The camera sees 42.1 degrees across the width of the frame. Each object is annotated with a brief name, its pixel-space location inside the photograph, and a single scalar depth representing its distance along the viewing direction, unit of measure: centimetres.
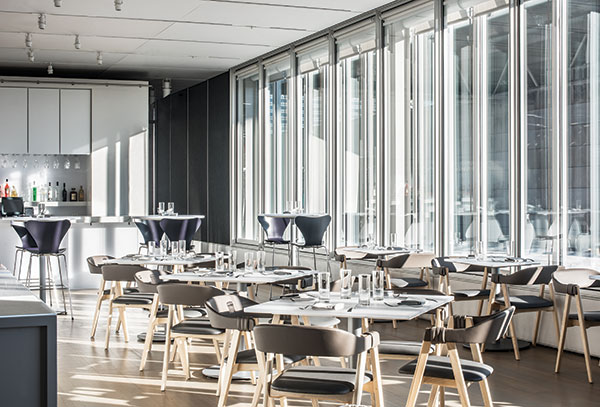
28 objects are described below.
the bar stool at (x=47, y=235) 925
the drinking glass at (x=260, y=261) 604
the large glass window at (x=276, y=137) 1267
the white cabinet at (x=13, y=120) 1289
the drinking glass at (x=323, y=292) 449
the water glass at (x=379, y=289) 446
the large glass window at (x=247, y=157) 1362
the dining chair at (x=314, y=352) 354
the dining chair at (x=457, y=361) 378
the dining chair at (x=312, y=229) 1040
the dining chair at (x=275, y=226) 1177
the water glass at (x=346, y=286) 450
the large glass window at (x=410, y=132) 905
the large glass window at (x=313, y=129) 1142
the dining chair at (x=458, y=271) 702
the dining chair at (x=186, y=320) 521
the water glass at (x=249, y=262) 609
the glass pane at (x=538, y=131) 735
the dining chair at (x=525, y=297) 647
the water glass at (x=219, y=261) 646
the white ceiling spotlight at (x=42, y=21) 952
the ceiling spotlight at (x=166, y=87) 1554
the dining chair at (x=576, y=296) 587
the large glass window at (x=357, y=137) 1019
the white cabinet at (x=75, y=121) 1327
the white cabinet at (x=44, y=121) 1305
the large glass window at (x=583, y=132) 690
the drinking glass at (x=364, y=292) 431
